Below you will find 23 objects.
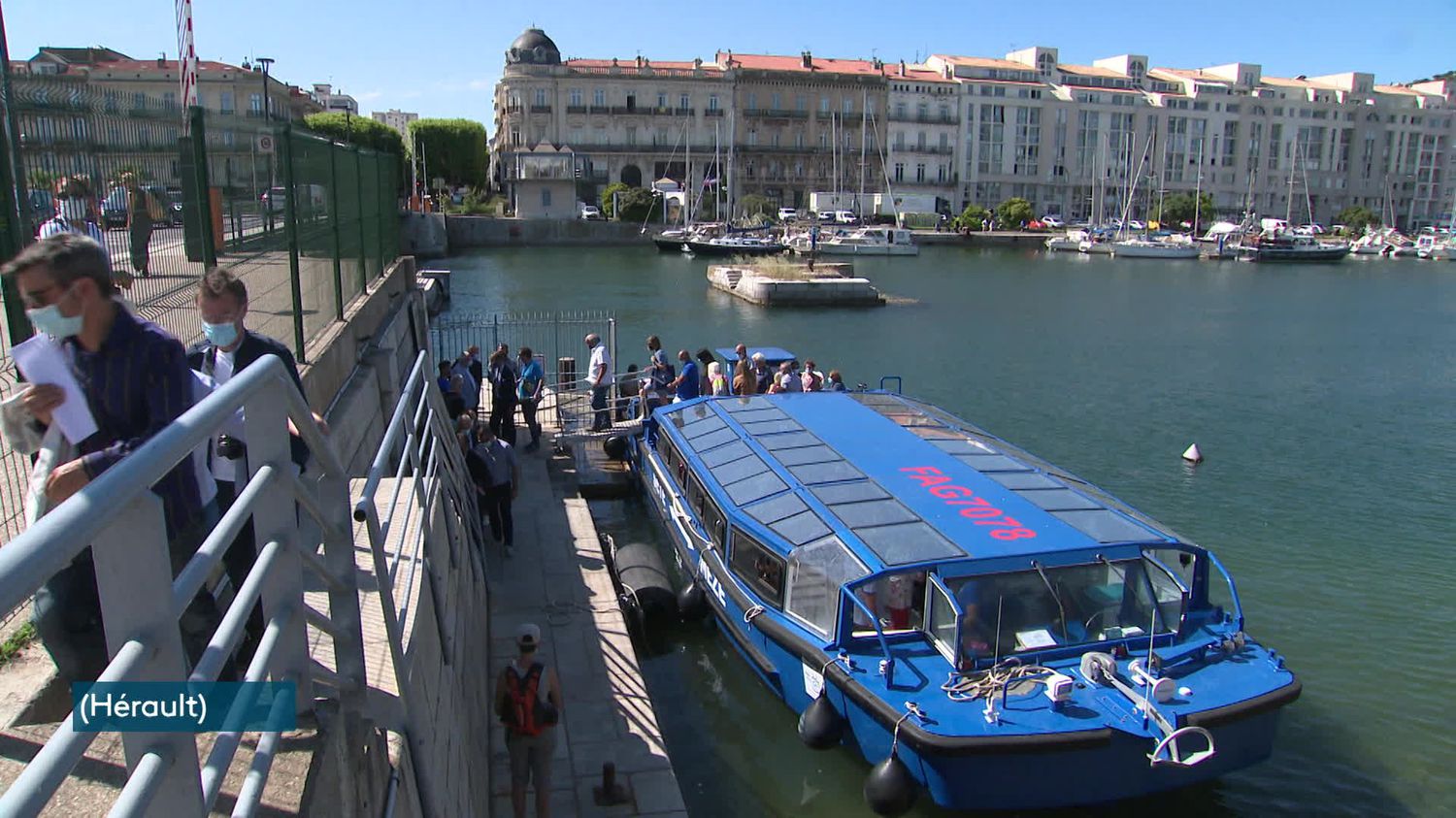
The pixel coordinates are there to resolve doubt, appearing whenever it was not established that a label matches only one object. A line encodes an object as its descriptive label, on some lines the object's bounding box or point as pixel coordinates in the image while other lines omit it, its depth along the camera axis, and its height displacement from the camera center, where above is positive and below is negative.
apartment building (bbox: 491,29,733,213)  99.38 +11.85
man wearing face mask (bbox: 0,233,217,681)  3.06 -0.49
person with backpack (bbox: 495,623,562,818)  7.15 -3.32
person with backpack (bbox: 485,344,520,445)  15.73 -2.38
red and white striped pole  12.92 +2.23
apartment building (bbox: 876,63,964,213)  109.69 +11.24
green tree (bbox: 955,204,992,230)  101.19 +2.03
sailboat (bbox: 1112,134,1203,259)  89.00 -0.78
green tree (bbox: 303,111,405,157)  83.56 +8.54
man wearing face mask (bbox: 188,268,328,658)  4.01 -0.54
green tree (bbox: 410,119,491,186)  101.31 +8.59
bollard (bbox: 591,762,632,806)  7.77 -4.21
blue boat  7.91 -3.43
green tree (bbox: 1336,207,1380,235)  114.81 +2.67
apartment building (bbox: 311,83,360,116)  160.16 +21.51
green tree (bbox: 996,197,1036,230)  104.38 +2.59
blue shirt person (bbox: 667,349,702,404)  16.98 -2.45
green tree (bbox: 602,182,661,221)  89.00 +2.75
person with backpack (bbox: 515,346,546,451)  16.92 -2.53
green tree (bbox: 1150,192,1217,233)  110.25 +3.09
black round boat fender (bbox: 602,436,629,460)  17.60 -3.60
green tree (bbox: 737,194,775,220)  96.31 +2.85
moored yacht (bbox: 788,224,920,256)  79.12 -0.39
